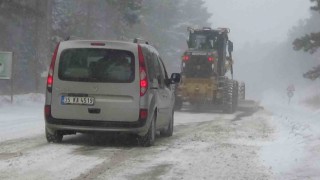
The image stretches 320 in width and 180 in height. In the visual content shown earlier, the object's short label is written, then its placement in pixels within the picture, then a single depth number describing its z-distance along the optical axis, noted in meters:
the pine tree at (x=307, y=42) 28.45
